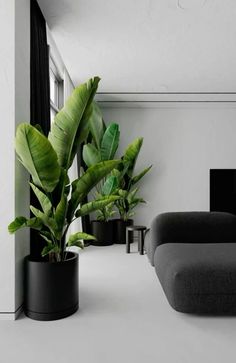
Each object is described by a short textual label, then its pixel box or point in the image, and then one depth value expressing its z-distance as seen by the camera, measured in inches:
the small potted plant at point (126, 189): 192.9
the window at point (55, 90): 159.3
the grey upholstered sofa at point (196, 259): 82.4
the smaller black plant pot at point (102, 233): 184.7
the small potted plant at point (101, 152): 181.6
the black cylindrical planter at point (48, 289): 83.5
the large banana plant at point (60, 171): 76.1
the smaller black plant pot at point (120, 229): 192.5
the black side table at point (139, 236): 163.6
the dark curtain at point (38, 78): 98.2
